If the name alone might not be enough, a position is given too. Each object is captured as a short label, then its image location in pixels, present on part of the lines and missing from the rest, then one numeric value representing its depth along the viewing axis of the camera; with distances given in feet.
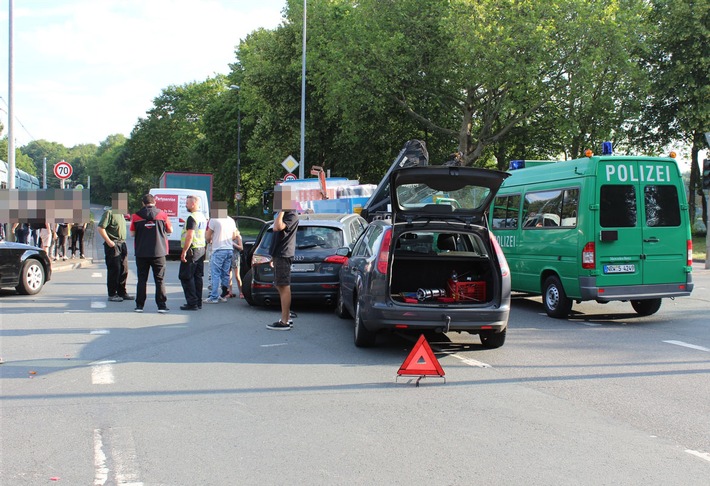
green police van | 35.68
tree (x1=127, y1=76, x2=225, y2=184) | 245.86
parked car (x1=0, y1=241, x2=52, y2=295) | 43.06
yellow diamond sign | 93.15
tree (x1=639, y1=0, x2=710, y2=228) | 118.42
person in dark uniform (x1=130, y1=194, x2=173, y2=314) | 37.32
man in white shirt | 41.70
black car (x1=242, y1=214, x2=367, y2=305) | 37.88
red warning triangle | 22.26
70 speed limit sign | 82.51
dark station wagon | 26.48
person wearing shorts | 32.24
